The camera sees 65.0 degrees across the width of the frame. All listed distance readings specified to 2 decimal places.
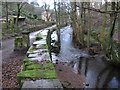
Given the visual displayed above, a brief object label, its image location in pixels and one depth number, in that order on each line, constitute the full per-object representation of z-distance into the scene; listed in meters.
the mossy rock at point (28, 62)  3.18
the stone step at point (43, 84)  2.00
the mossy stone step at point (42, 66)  2.88
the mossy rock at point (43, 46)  4.92
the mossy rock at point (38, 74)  2.39
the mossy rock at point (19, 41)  7.02
